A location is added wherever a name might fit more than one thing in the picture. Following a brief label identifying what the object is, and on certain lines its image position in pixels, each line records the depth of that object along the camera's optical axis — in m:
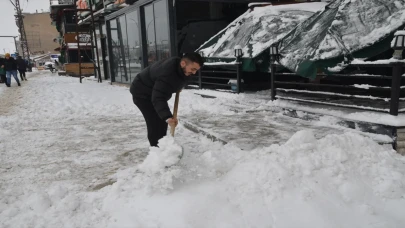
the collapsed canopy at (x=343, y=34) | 4.74
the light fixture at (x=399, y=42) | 3.98
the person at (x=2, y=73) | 16.41
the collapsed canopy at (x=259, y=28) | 7.76
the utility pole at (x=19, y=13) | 43.25
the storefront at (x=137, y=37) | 10.35
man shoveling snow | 3.24
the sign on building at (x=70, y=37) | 27.55
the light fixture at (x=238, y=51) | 7.59
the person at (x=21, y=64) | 18.62
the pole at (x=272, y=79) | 6.73
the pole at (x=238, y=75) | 7.78
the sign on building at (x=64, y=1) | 34.59
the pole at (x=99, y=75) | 16.08
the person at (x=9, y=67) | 15.07
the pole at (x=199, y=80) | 9.34
